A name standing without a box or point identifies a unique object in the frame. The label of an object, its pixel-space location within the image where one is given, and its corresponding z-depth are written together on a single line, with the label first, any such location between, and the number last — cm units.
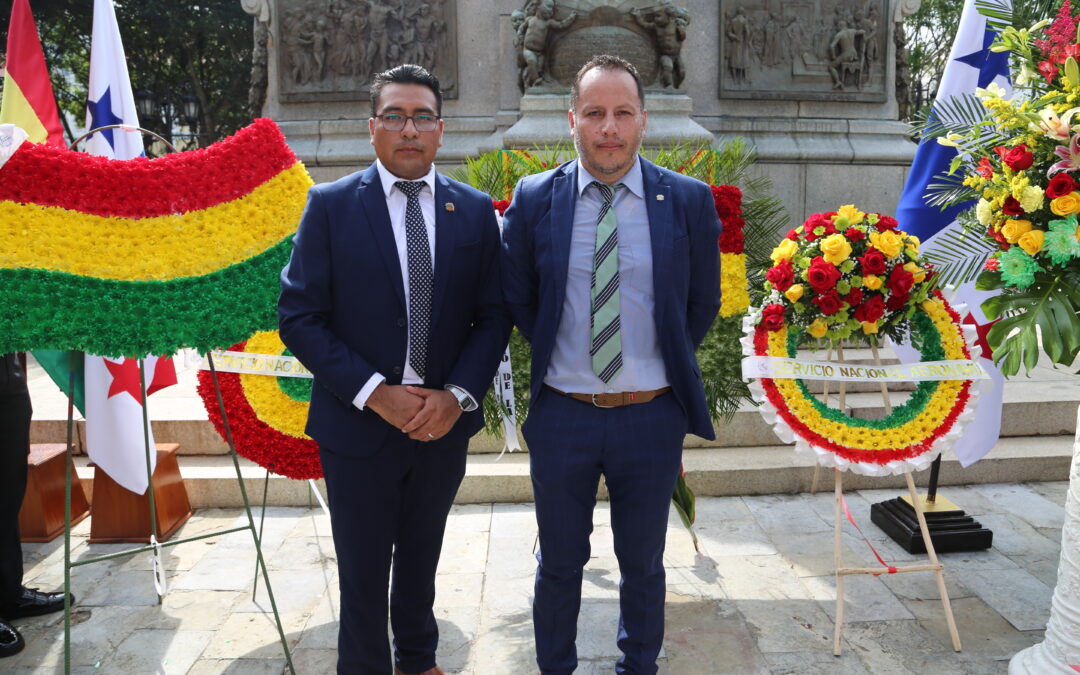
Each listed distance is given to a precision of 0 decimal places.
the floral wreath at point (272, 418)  364
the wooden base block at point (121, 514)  451
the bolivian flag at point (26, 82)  432
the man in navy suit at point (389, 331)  246
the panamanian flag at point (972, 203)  439
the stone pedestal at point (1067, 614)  291
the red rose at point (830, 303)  330
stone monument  815
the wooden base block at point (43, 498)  454
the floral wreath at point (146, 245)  278
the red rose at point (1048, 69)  281
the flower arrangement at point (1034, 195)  269
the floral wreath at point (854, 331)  334
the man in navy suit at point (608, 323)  255
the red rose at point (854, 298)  332
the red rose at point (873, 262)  329
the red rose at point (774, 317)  343
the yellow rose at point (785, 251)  347
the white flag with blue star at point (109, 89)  470
